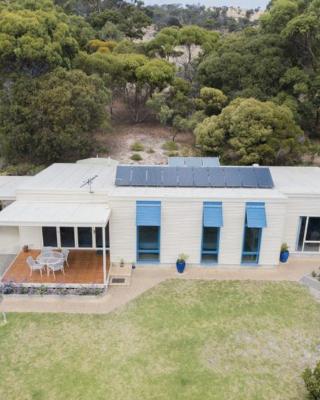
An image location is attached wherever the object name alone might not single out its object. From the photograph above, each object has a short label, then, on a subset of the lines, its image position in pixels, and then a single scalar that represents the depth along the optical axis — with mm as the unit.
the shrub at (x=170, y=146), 33000
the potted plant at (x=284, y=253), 18078
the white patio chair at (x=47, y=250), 16772
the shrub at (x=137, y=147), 32625
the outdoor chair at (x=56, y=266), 16094
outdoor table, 16125
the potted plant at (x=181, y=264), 17078
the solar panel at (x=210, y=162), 21664
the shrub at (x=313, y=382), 10137
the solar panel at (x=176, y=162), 21391
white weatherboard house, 16766
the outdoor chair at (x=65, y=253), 16795
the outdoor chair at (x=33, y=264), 16141
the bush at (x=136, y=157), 30719
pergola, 15336
